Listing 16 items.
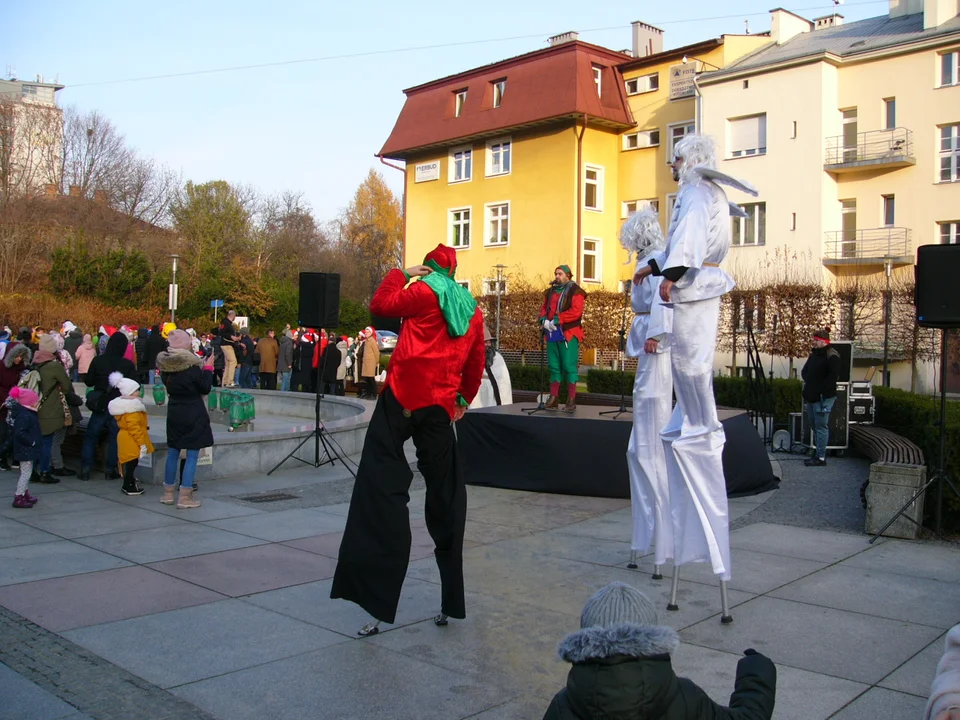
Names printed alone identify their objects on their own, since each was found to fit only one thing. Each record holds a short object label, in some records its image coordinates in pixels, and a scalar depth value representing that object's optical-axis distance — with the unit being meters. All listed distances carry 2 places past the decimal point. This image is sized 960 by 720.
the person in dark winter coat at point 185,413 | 8.72
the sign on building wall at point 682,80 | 36.94
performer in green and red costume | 9.70
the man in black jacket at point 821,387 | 12.52
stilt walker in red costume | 4.67
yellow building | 37.69
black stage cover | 9.30
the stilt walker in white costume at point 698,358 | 5.12
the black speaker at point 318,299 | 11.62
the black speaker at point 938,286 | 7.18
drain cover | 9.44
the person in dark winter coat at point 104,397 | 10.07
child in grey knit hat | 2.19
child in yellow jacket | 9.27
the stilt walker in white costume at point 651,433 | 6.03
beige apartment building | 31.22
